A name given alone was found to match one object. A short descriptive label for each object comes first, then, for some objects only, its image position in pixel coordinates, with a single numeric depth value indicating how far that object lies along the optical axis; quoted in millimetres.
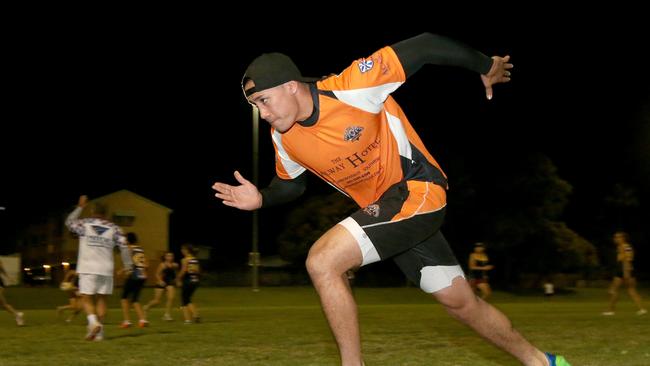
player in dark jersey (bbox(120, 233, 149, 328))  17031
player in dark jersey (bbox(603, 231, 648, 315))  22328
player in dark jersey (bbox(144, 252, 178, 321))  19969
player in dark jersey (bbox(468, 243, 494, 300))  29469
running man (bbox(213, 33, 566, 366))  5320
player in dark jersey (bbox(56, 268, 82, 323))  19114
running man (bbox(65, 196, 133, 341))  14113
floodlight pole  37781
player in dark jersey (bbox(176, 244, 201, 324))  18938
